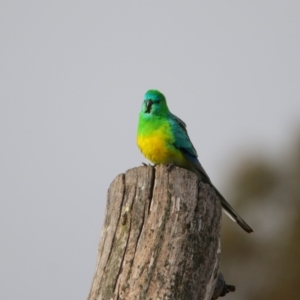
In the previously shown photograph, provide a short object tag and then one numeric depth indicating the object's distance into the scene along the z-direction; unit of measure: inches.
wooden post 440.5
